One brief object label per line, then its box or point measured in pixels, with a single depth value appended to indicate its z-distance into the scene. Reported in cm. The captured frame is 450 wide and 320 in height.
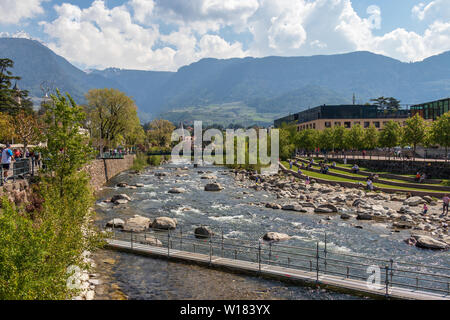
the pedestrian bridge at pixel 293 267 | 1670
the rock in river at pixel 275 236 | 2794
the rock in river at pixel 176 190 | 5340
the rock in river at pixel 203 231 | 2881
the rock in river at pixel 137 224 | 2991
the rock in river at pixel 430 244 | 2605
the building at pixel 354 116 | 12731
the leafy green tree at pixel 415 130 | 6150
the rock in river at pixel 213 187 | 5644
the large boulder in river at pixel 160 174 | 7831
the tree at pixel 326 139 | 9071
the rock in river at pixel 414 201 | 4091
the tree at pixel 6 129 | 5022
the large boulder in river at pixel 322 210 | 3915
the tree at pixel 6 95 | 6773
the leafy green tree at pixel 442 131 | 5428
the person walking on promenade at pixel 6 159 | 2392
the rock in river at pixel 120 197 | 4456
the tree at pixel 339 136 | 8486
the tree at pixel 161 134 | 16350
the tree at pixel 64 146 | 2411
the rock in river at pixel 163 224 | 3089
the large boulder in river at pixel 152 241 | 2462
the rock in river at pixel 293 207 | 4004
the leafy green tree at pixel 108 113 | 7731
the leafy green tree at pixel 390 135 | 7019
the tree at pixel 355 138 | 7882
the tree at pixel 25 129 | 4526
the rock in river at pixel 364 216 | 3572
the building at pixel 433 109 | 9718
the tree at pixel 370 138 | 7738
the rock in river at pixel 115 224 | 3094
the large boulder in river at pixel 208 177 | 7282
